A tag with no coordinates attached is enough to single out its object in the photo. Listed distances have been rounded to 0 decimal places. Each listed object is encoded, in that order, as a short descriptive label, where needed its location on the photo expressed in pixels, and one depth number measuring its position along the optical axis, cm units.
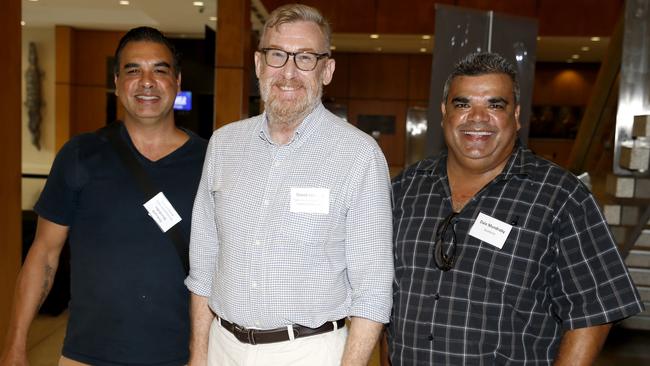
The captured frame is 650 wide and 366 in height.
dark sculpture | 1362
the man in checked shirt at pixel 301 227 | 161
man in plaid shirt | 168
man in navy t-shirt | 198
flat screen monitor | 1244
